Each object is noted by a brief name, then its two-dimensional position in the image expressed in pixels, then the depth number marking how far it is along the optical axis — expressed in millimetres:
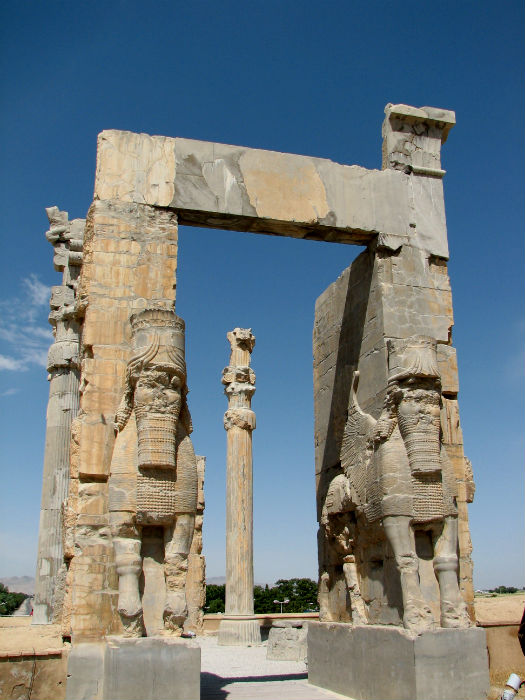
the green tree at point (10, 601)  35441
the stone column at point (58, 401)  14305
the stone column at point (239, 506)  14945
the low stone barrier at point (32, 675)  5980
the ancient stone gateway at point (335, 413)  6137
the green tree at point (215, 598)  27938
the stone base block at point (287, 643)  11516
